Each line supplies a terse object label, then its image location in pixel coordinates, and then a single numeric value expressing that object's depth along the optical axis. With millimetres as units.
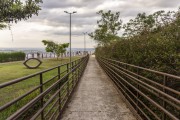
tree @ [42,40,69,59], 31418
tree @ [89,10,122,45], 28793
